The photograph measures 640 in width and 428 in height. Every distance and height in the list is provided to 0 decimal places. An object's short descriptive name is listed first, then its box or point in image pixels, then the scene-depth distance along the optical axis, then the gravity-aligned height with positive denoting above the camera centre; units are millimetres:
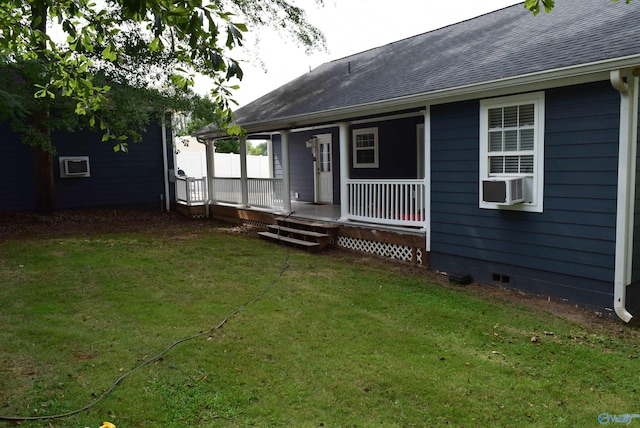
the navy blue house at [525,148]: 5113 +233
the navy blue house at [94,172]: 12336 +74
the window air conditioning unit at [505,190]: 5766 -280
